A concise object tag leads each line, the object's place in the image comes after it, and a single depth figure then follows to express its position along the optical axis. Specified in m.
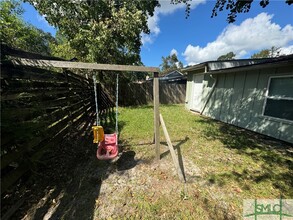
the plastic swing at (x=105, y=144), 2.23
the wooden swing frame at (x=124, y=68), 1.75
